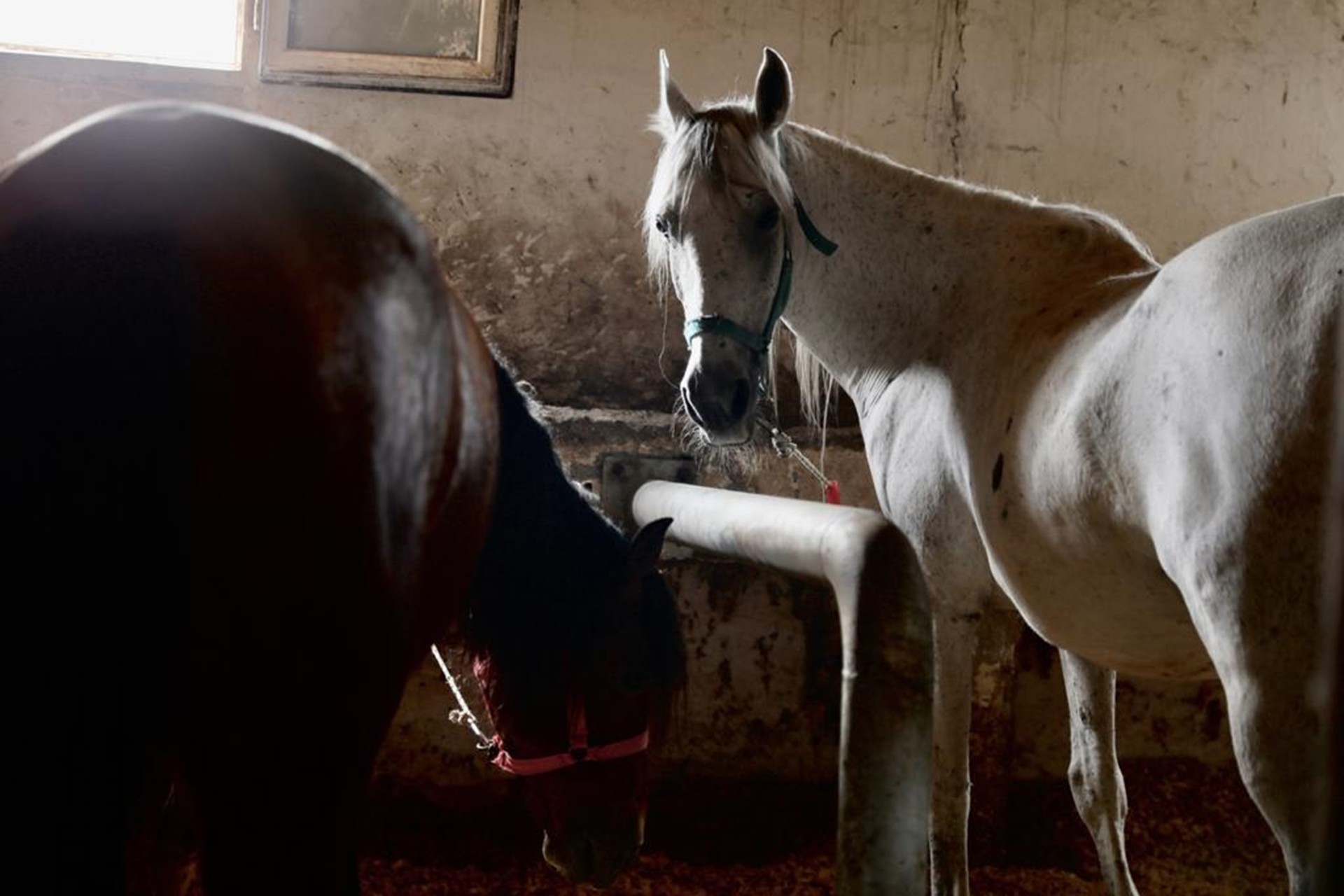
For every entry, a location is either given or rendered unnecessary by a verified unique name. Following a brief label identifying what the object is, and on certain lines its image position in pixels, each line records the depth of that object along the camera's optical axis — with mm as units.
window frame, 3037
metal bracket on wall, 3098
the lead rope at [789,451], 2477
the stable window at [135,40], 2994
